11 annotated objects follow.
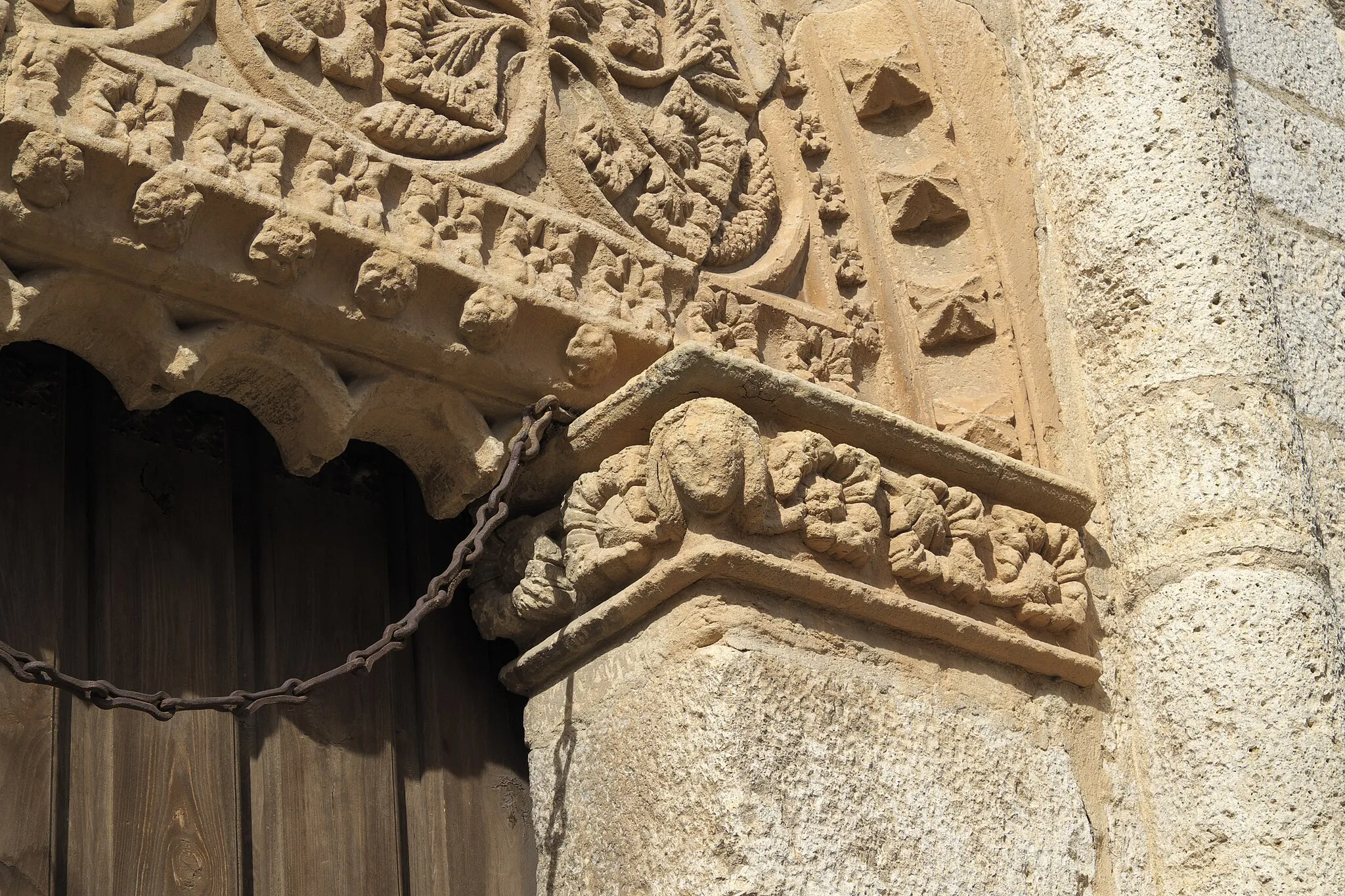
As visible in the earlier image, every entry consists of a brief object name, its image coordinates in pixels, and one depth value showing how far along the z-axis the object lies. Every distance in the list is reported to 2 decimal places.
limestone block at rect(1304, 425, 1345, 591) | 4.19
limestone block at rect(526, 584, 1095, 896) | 3.57
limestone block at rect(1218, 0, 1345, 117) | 4.57
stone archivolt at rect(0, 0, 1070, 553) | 3.49
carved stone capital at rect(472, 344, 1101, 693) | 3.68
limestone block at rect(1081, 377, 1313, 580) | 4.01
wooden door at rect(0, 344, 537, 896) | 3.56
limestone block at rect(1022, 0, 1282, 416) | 4.13
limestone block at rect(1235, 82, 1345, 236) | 4.44
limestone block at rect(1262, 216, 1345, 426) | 4.29
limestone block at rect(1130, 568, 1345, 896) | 3.85
